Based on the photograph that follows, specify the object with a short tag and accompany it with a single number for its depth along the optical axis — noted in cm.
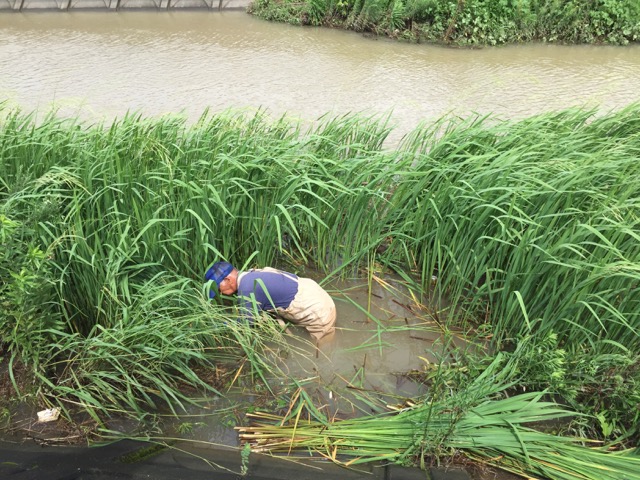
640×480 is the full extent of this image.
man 264
